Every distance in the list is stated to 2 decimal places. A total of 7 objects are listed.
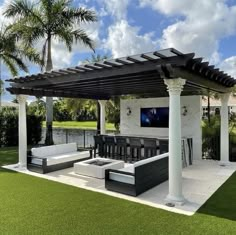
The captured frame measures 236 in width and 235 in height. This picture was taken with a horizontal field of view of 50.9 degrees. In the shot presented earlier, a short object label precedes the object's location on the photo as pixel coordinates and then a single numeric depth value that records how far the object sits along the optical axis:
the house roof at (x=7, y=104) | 17.86
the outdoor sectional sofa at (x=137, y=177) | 5.61
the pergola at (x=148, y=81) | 4.96
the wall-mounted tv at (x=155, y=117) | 10.59
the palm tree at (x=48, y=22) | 12.28
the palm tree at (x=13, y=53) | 13.09
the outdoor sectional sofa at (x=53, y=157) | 7.80
